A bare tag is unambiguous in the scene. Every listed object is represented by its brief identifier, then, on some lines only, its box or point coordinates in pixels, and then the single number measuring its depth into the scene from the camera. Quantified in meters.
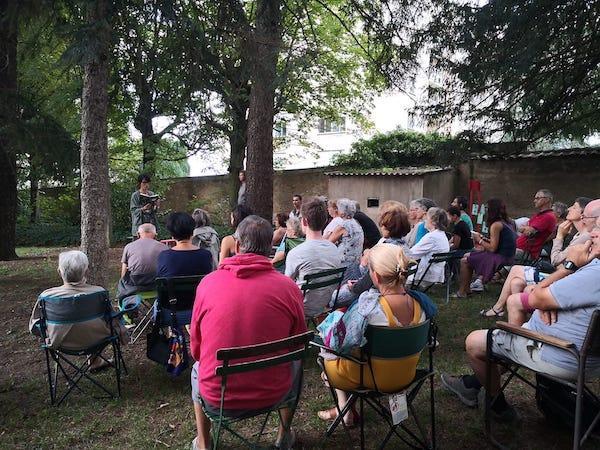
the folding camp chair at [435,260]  5.30
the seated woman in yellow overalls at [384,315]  2.42
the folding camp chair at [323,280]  3.64
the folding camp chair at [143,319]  4.31
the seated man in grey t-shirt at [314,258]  3.80
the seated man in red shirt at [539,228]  6.42
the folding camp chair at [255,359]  2.09
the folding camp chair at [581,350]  2.25
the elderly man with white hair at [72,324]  3.14
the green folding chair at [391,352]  2.36
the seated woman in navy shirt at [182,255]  3.73
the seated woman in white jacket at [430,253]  5.53
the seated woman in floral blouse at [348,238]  5.28
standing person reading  7.55
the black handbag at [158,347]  3.47
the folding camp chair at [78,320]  3.13
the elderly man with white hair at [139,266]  4.33
